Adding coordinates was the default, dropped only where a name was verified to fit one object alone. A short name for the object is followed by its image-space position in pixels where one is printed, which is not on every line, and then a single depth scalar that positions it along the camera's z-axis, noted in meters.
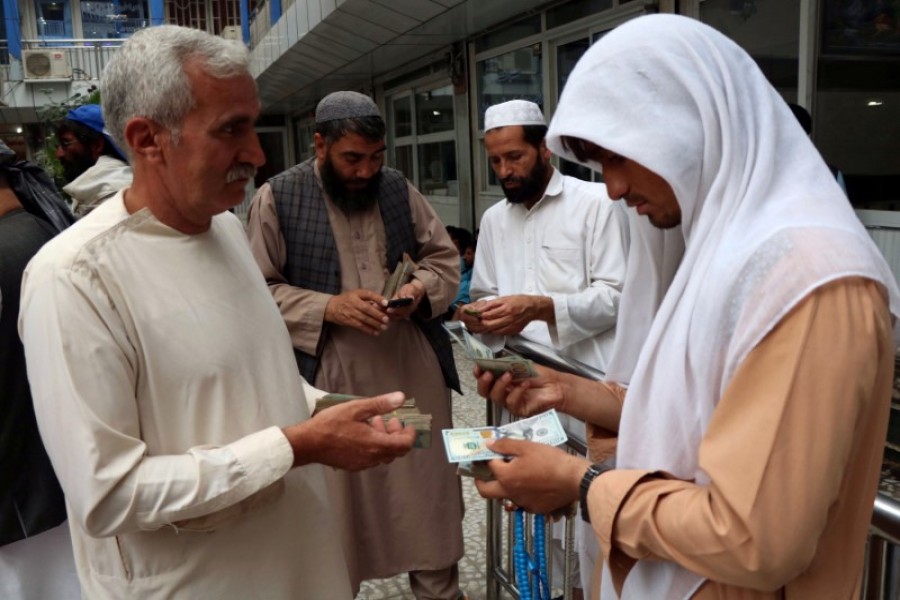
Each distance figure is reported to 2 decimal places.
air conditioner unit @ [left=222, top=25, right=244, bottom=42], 20.56
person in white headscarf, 0.93
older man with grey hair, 1.28
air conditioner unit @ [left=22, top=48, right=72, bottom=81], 19.85
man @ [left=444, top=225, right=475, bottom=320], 7.25
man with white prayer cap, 2.68
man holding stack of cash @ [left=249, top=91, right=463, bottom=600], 2.65
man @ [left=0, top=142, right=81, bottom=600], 1.93
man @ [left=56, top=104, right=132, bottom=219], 3.37
